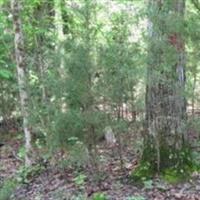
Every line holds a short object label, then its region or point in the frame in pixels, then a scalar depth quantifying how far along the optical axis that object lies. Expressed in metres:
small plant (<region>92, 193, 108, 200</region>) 6.98
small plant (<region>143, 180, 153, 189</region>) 7.43
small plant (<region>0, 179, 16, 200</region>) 7.95
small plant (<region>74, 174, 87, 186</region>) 8.01
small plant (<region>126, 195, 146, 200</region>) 6.94
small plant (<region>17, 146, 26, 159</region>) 11.56
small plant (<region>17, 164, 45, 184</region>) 9.20
